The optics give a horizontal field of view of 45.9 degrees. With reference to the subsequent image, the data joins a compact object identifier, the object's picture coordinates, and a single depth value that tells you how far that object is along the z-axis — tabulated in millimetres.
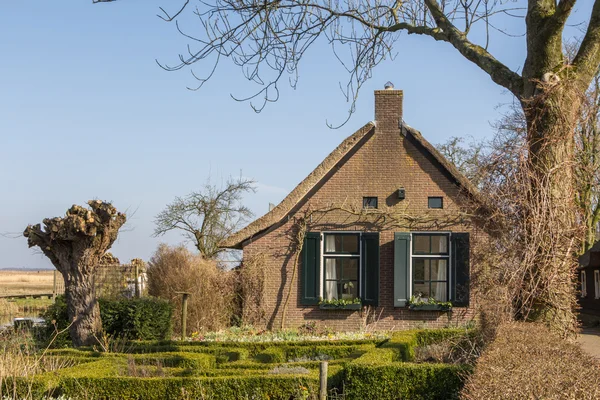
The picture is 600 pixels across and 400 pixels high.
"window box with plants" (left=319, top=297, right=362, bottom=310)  16312
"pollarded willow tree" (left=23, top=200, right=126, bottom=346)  12125
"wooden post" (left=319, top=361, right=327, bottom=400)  7559
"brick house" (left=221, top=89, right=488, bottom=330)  16297
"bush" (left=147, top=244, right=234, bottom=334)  16219
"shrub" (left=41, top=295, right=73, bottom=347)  13438
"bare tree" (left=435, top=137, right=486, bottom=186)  28762
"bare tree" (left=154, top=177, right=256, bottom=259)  26516
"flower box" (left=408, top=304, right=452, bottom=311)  16141
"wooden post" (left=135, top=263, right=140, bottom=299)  17844
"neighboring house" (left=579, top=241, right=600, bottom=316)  26734
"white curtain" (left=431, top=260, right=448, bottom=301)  16375
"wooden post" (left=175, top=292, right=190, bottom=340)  13695
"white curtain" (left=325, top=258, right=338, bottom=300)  16656
